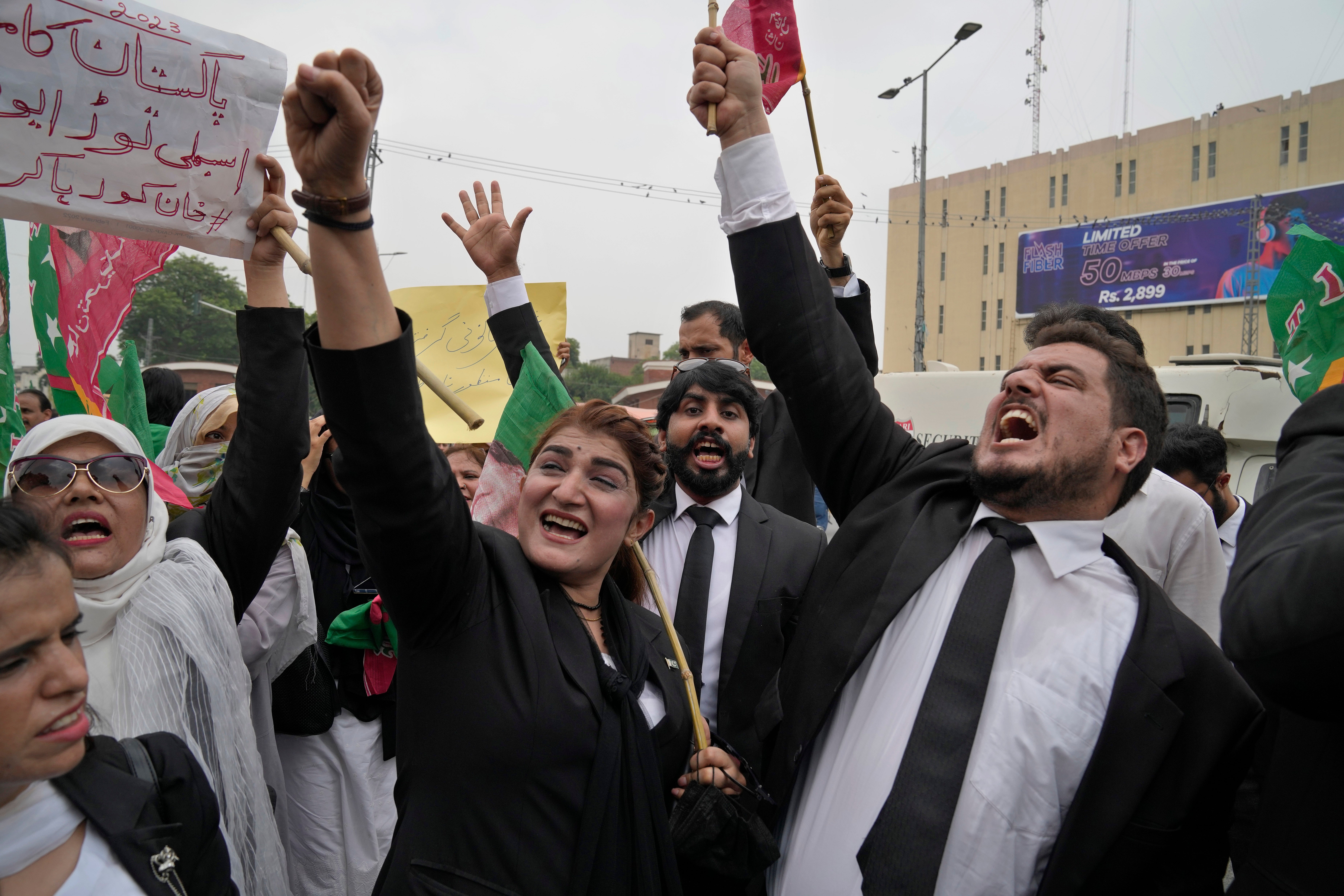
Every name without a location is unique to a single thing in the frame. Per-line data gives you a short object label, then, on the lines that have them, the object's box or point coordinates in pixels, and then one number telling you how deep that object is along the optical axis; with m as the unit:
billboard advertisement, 31.09
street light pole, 15.86
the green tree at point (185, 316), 47.44
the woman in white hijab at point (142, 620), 1.96
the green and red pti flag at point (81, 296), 2.69
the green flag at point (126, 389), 3.05
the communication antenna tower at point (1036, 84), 48.78
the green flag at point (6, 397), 2.31
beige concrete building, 36.94
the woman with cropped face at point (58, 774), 1.20
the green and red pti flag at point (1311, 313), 3.51
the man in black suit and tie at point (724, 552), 2.49
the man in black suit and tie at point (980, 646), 1.54
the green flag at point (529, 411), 2.29
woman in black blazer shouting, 1.37
